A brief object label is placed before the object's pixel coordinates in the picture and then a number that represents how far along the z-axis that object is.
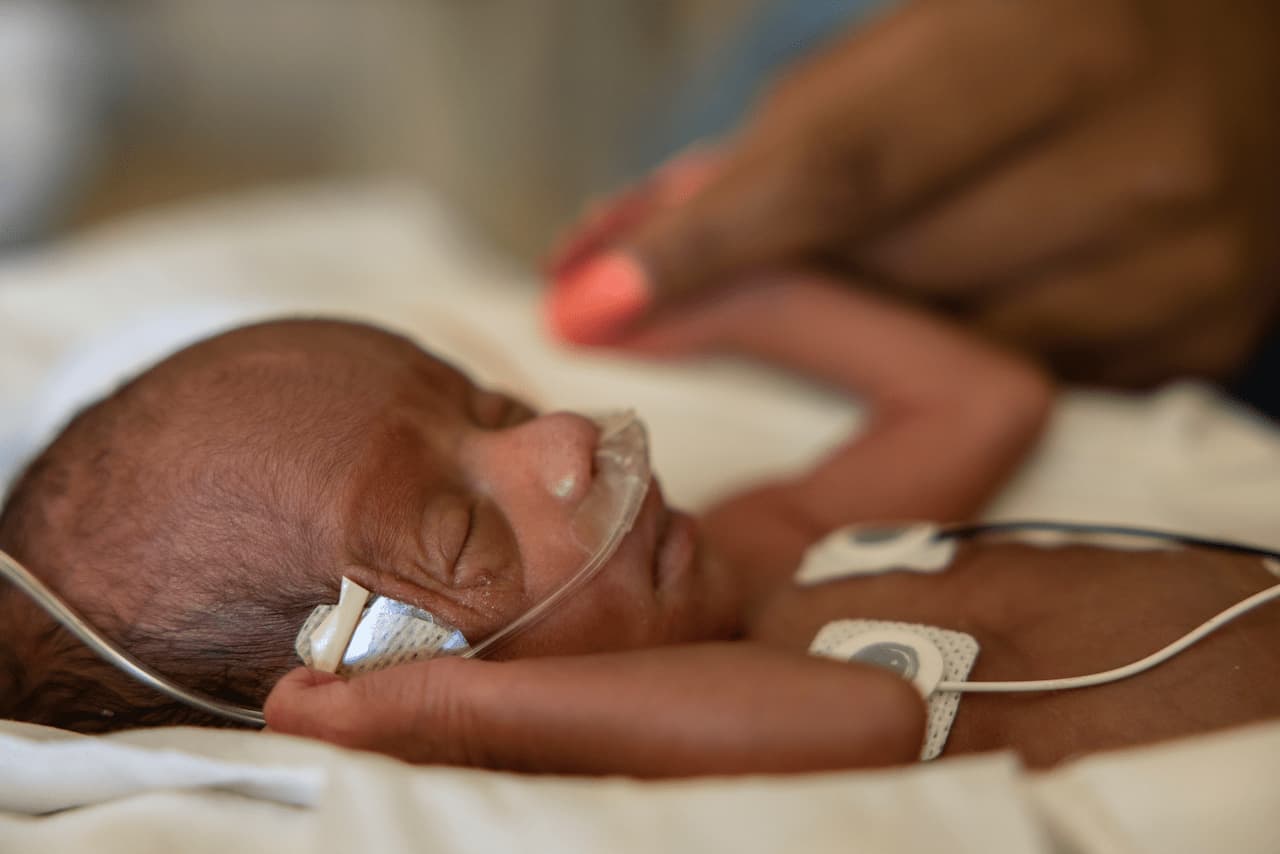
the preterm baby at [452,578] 0.34
